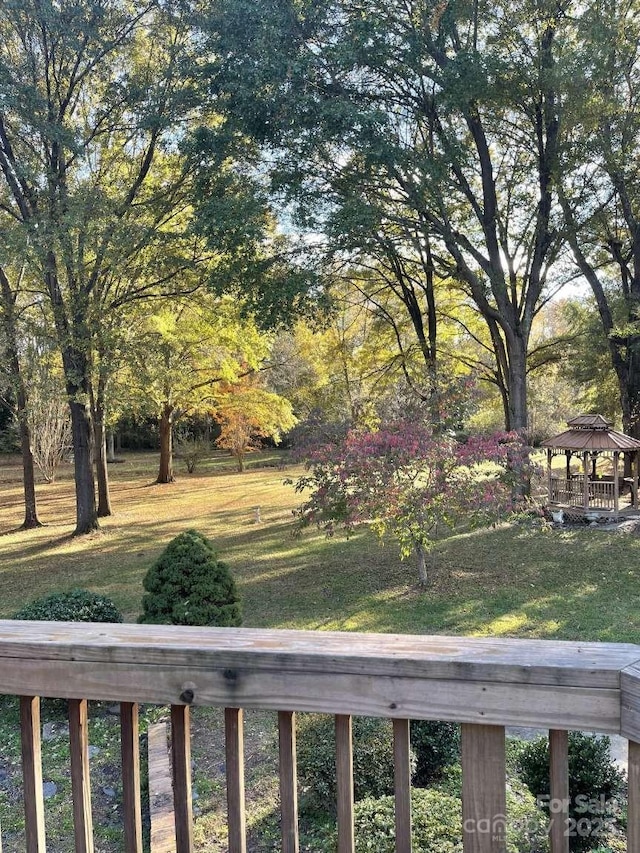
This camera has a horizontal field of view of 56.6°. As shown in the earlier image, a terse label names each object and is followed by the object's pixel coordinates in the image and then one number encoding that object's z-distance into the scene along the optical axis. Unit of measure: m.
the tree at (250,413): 19.31
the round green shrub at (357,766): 3.04
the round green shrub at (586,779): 2.57
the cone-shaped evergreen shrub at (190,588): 4.96
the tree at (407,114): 8.41
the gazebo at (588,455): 11.44
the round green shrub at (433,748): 3.30
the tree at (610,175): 8.51
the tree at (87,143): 9.16
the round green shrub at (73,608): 4.83
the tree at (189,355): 12.01
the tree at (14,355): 11.11
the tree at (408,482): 7.15
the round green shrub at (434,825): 2.29
